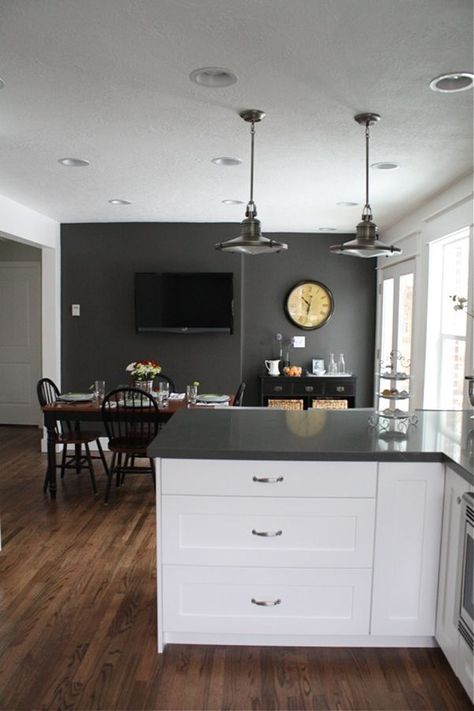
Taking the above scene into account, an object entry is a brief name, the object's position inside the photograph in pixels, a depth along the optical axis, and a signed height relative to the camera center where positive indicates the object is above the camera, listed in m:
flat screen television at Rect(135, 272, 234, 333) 5.98 +0.24
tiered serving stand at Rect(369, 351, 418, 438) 2.66 -0.48
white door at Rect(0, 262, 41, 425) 7.14 -0.28
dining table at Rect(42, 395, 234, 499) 4.39 -0.76
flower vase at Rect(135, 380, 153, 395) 4.62 -0.53
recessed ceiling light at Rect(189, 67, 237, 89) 2.22 +1.02
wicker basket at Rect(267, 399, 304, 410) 6.07 -0.87
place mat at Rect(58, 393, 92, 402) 4.63 -0.65
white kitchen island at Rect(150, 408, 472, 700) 2.23 -0.87
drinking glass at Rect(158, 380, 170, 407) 4.60 -0.61
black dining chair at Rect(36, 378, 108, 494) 4.56 -0.99
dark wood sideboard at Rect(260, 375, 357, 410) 6.03 -0.70
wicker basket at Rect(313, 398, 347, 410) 6.04 -0.84
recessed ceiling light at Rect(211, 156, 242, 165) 3.44 +1.04
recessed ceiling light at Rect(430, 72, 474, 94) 2.23 +1.03
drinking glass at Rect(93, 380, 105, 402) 4.72 -0.61
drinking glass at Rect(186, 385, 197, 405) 4.62 -0.59
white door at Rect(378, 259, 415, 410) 5.12 +0.15
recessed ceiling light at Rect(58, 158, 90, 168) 3.51 +1.03
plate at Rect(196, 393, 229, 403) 4.63 -0.63
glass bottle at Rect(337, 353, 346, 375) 6.35 -0.45
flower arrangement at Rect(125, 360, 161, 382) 4.51 -0.40
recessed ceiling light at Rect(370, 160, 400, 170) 3.46 +1.04
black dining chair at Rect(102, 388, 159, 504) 4.25 -0.76
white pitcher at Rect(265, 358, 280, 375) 6.19 -0.47
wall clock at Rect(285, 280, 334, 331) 6.31 +0.25
